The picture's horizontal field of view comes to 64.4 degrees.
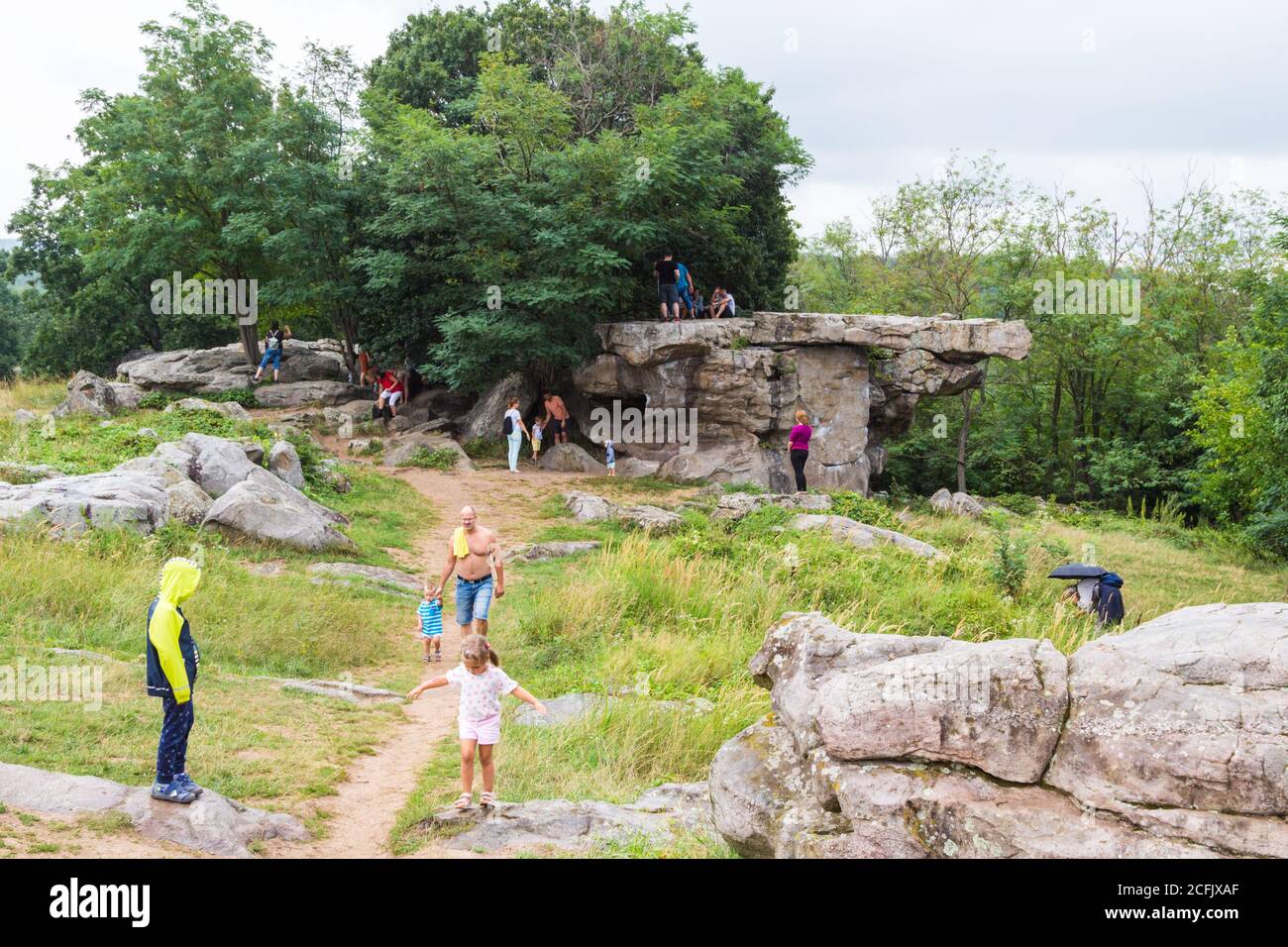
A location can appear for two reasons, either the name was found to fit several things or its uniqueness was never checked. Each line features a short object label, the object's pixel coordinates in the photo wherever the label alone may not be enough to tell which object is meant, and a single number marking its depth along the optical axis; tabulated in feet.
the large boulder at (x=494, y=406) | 84.68
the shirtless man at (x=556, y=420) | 82.84
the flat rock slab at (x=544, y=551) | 52.06
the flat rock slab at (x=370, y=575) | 44.37
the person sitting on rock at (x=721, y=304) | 84.84
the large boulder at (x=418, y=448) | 75.66
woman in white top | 75.92
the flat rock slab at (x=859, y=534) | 51.37
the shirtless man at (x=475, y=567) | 34.76
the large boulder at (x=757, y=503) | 59.77
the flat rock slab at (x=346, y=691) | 31.14
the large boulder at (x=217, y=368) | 90.43
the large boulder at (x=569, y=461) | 79.77
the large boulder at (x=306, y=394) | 90.02
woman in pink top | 66.28
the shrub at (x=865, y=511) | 62.85
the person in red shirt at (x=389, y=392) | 87.15
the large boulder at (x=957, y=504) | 82.79
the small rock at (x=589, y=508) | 62.64
